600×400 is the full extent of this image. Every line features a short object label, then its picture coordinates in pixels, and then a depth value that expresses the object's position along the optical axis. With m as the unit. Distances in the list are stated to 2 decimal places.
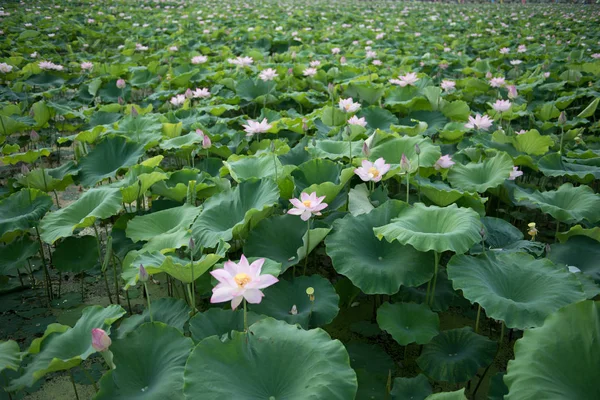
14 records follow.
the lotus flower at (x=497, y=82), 3.47
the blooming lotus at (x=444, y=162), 2.03
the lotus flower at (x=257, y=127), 2.37
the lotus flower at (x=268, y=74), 3.42
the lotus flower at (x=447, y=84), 3.29
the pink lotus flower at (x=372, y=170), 1.79
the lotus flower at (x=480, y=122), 2.45
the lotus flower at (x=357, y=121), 2.43
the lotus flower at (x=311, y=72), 3.87
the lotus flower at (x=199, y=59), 4.61
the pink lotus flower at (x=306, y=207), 1.53
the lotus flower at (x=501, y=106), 2.65
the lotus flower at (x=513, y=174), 2.00
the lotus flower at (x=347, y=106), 2.53
